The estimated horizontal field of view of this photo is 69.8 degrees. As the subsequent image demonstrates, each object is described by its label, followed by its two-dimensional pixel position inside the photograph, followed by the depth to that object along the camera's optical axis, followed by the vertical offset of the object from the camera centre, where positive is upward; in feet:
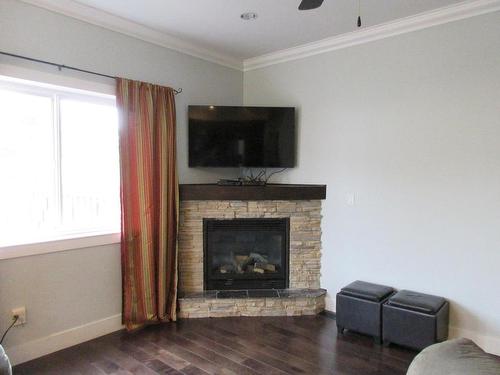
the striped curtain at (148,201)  10.16 -0.76
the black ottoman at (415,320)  8.76 -3.65
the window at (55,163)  8.76 +0.34
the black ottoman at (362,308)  9.64 -3.65
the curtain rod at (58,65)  8.14 +2.75
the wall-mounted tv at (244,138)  12.12 +1.29
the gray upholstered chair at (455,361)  3.62 -2.00
